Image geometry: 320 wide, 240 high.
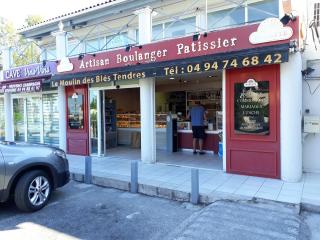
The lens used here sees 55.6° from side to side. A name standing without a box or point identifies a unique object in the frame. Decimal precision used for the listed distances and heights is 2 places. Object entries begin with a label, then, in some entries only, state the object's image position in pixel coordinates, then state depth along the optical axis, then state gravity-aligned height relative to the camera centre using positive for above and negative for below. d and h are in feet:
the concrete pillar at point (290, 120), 20.35 -0.58
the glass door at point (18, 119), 43.27 -0.47
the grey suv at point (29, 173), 16.26 -3.29
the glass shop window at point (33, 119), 40.88 -0.42
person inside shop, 31.68 -1.05
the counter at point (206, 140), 32.48 -2.99
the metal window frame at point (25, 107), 40.01 +1.28
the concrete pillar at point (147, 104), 27.07 +0.91
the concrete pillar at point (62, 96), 33.17 +2.18
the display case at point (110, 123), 39.24 -1.13
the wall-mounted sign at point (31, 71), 34.05 +5.37
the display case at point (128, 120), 40.92 -0.79
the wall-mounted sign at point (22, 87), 34.60 +3.55
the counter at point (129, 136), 36.37 -2.81
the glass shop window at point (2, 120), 47.09 -0.54
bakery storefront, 21.16 +1.70
